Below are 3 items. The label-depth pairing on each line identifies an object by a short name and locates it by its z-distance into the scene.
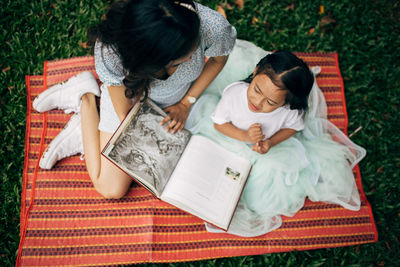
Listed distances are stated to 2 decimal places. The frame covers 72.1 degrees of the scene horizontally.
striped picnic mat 1.96
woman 1.13
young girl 1.86
